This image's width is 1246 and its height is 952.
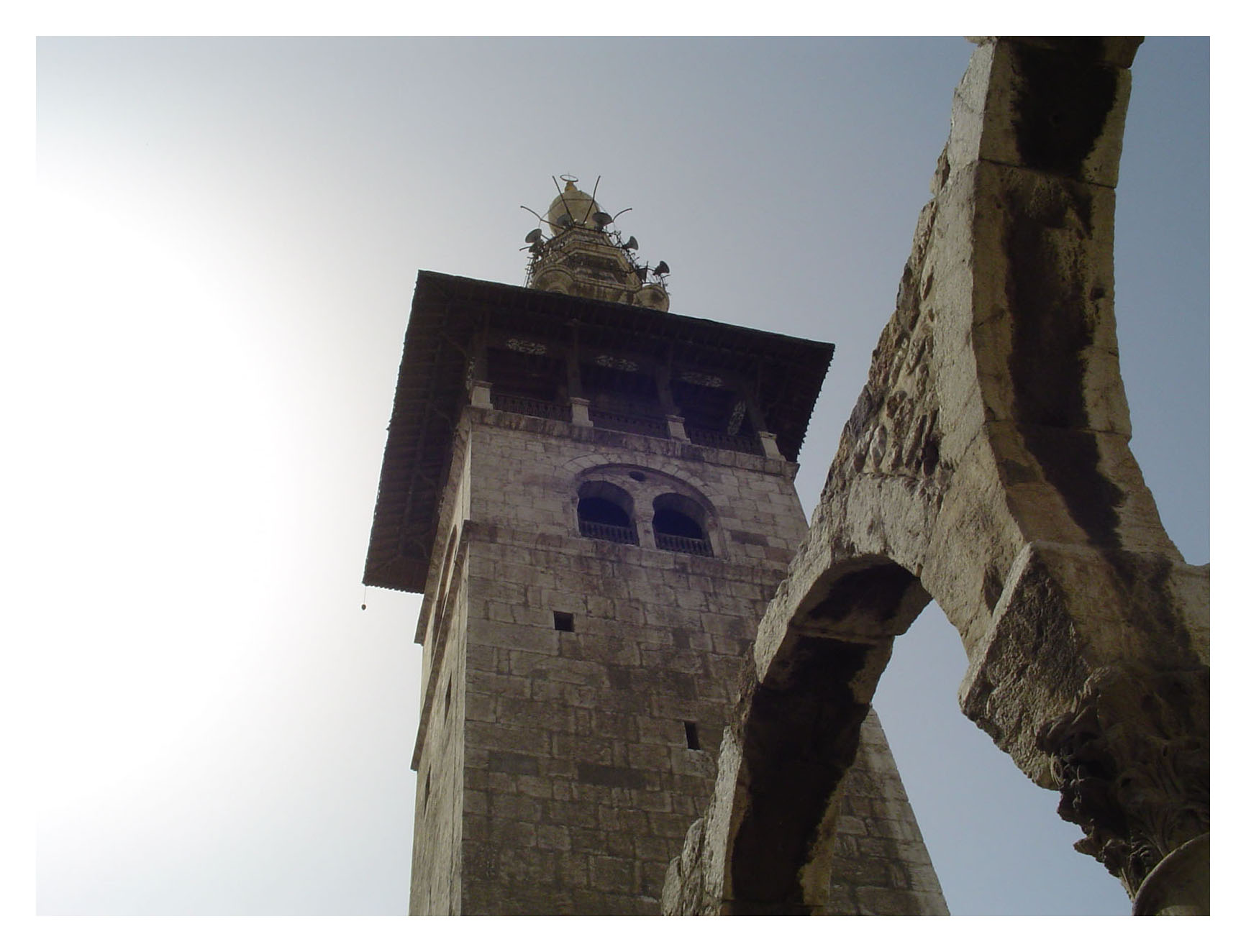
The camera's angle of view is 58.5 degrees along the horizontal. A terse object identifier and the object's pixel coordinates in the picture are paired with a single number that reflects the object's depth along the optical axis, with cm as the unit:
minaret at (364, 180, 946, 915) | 866
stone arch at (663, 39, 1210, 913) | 321
